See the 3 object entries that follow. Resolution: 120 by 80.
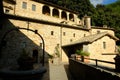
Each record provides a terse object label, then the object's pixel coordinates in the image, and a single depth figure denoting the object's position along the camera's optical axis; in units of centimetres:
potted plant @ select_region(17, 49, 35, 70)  436
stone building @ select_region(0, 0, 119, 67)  1024
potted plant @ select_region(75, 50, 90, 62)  979
